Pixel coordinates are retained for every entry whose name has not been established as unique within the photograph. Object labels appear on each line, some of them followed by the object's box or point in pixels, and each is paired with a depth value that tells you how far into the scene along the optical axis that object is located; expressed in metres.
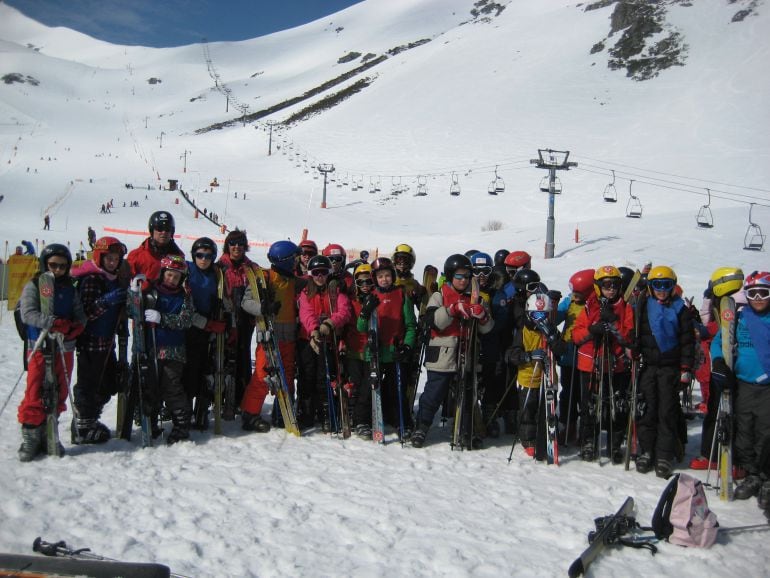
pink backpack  3.93
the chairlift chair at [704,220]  24.28
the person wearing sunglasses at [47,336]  4.97
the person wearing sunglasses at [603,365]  5.62
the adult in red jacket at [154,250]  5.85
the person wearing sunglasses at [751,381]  4.74
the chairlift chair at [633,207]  35.03
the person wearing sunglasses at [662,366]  5.35
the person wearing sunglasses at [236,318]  6.13
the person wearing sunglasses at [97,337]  5.45
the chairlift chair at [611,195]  33.36
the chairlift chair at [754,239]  21.03
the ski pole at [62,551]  3.47
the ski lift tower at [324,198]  42.76
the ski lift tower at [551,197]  24.09
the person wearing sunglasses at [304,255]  7.23
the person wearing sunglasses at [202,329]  5.92
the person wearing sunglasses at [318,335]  5.97
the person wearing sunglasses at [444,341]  5.85
